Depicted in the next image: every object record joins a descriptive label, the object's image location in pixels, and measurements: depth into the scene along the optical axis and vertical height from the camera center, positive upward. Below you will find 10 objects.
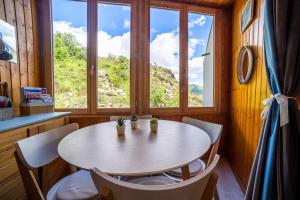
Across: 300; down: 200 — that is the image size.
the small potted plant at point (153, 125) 1.28 -0.23
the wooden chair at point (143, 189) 0.49 -0.30
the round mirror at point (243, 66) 1.92 +0.39
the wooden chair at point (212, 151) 1.21 -0.40
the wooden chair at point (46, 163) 0.81 -0.40
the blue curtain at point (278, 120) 1.03 -0.17
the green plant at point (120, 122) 1.20 -0.20
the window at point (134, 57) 2.32 +0.61
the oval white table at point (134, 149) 0.70 -0.30
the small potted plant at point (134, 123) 1.41 -0.24
